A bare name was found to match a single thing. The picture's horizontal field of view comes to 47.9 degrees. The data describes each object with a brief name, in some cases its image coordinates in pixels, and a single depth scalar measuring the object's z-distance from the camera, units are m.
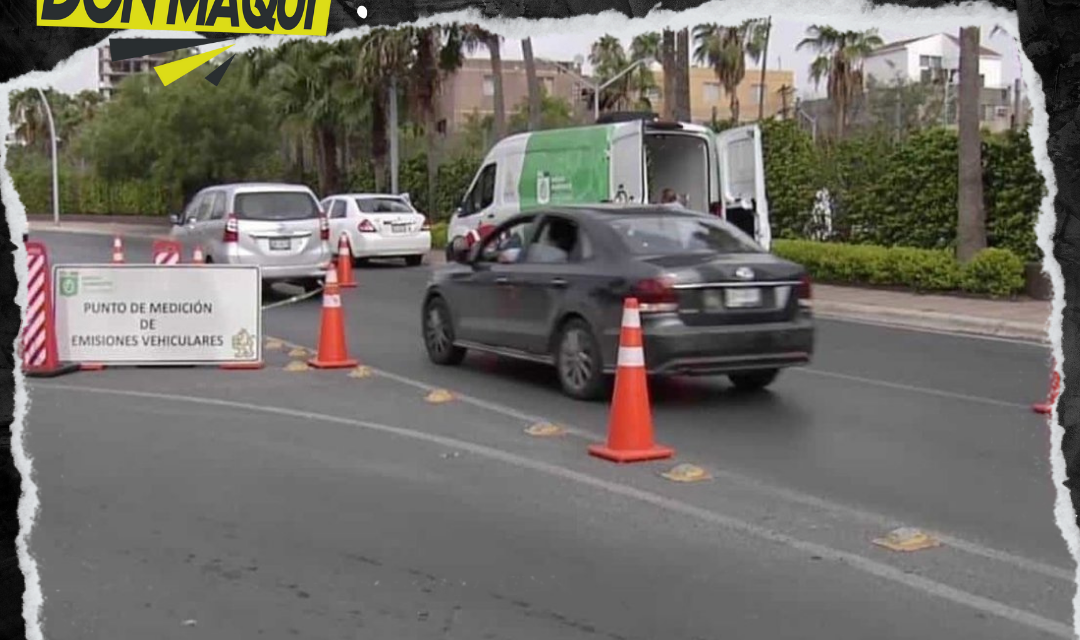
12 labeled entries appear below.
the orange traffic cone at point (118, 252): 10.52
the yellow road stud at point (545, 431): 7.57
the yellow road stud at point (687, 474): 6.43
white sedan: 21.78
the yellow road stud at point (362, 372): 9.99
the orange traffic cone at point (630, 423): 6.89
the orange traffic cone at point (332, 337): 10.31
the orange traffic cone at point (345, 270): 17.76
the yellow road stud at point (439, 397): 8.81
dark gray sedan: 8.23
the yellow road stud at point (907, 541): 5.18
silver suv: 14.61
